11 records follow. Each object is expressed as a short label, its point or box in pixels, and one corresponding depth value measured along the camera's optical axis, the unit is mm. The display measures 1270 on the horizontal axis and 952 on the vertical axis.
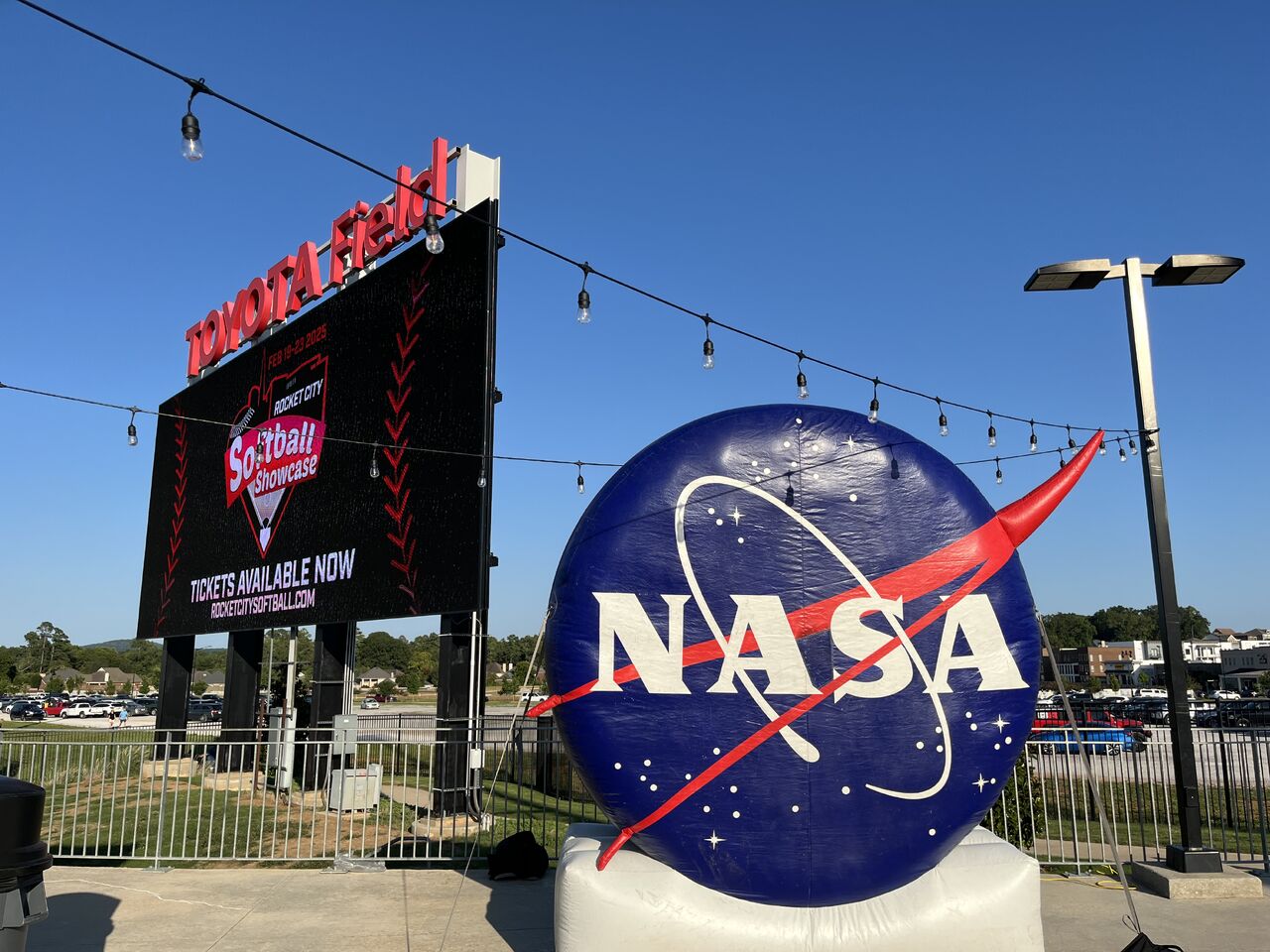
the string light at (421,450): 9209
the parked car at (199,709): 52769
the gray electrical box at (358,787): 12038
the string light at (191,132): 4668
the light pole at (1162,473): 7715
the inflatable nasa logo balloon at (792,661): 5082
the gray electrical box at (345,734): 9555
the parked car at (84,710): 55812
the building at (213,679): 124212
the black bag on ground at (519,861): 8117
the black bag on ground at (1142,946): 5219
